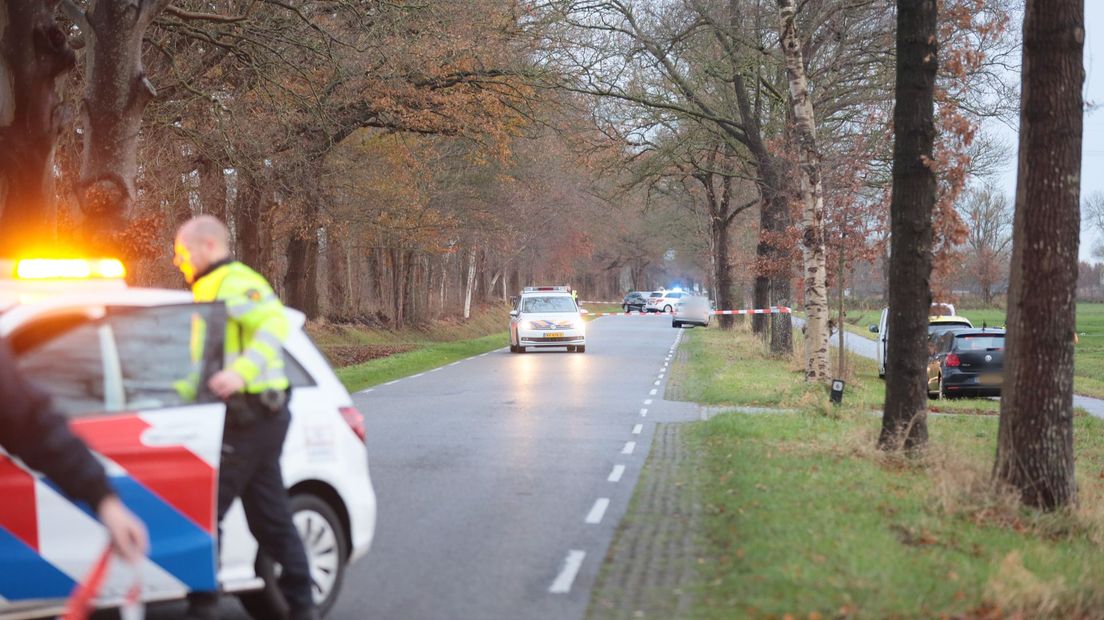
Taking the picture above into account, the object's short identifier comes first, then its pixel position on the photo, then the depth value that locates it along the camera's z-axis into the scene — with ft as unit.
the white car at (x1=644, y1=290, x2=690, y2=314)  322.14
